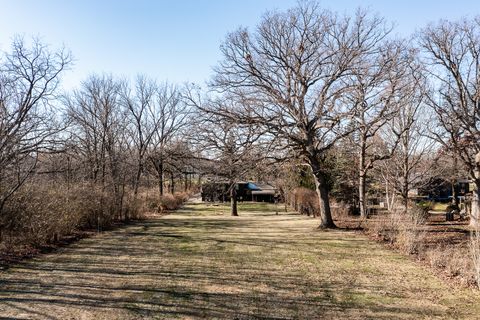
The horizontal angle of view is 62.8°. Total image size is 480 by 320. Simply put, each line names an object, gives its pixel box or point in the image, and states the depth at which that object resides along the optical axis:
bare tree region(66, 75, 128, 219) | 20.25
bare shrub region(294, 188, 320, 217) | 23.80
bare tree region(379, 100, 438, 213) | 21.91
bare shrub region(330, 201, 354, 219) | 21.81
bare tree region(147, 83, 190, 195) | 37.13
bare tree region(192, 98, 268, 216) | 15.48
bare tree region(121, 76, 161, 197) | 36.28
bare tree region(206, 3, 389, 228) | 15.31
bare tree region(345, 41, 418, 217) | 15.02
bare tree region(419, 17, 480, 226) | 18.88
